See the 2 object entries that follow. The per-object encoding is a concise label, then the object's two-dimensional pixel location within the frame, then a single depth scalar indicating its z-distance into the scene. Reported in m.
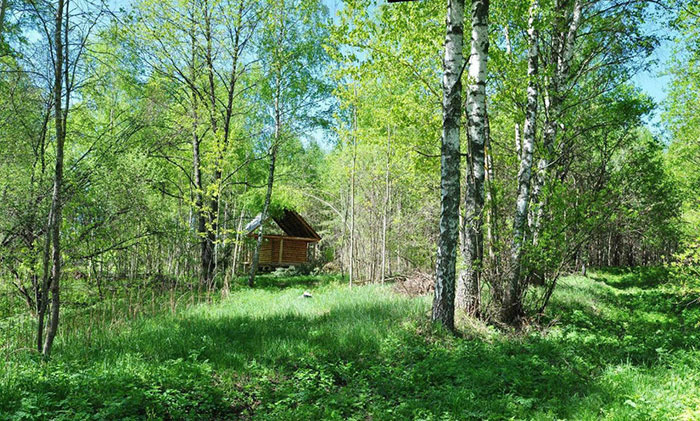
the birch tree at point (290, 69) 14.77
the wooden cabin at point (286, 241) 24.83
